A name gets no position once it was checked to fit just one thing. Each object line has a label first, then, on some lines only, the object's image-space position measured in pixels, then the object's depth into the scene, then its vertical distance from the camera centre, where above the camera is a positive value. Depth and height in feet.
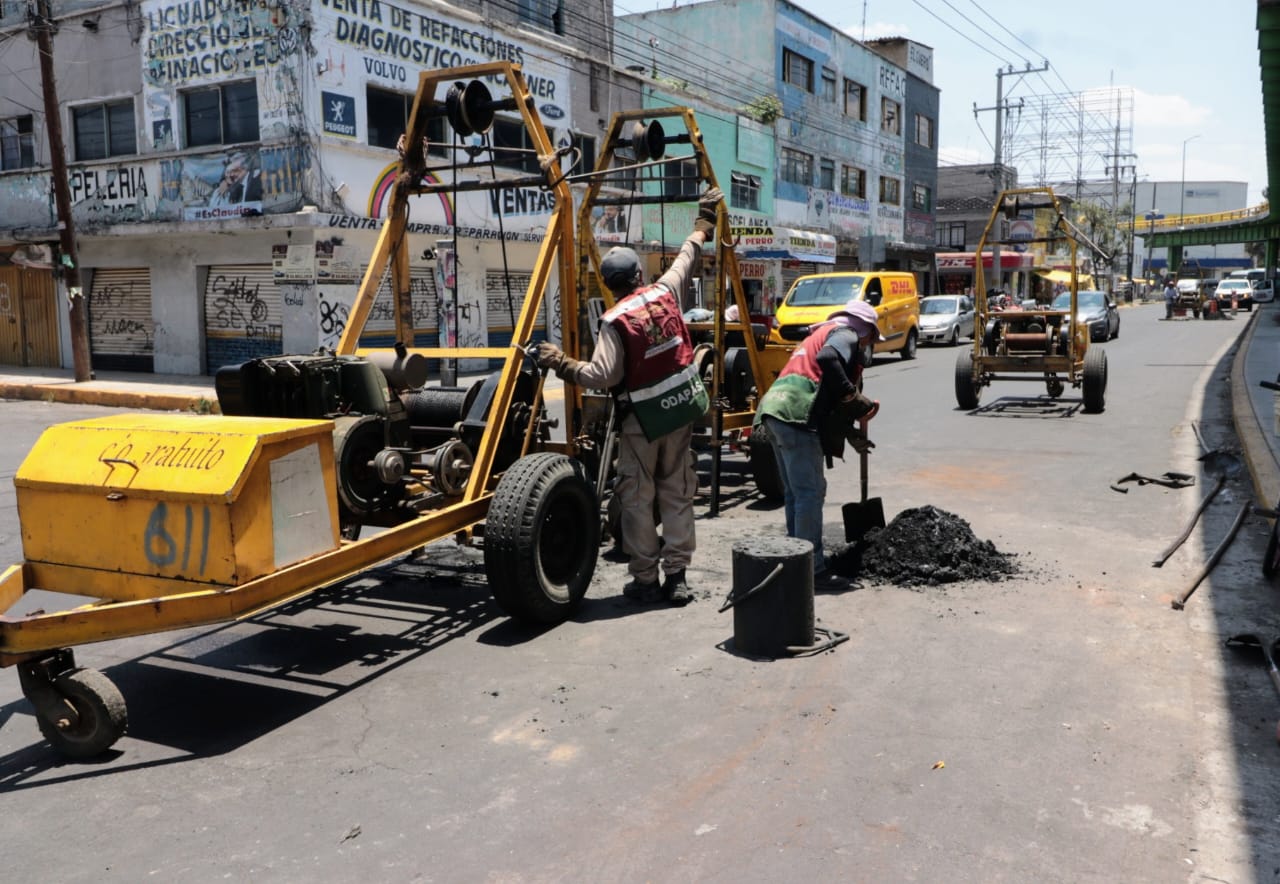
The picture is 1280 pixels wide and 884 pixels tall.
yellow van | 67.97 -0.74
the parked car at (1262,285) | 190.80 +0.27
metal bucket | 16.52 -4.72
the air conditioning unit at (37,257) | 69.97 +2.89
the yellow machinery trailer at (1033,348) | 46.29 -2.64
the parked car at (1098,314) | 93.45 -2.17
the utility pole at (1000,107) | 153.53 +26.88
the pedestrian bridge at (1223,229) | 198.80 +11.55
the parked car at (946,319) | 98.68 -2.61
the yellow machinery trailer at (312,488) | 13.12 -2.68
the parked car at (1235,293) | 158.51 -0.96
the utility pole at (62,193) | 59.06 +6.05
